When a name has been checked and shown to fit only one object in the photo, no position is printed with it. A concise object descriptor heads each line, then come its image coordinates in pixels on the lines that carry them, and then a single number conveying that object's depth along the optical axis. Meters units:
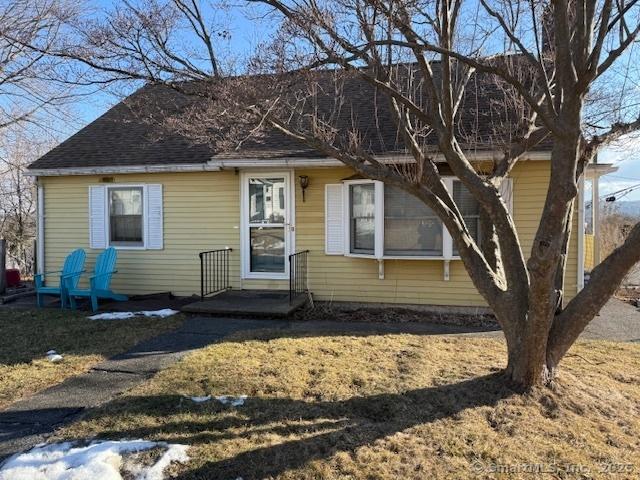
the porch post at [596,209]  8.34
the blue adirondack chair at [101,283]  8.16
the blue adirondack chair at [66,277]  8.39
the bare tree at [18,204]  18.66
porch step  7.35
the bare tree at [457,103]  3.53
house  7.76
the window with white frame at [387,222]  7.62
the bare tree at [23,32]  9.59
